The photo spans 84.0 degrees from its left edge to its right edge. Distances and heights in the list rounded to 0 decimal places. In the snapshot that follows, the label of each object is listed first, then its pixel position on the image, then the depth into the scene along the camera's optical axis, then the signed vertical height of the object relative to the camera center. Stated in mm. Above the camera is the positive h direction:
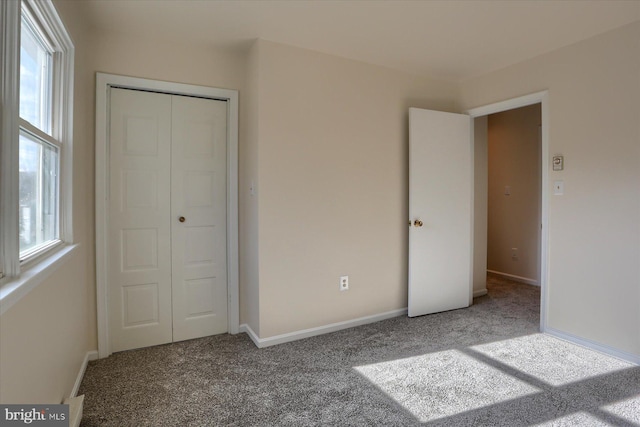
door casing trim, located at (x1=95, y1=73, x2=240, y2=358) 2574 +368
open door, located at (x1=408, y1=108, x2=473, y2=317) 3459 +7
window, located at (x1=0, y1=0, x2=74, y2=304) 1226 +328
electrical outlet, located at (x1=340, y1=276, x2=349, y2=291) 3170 -640
